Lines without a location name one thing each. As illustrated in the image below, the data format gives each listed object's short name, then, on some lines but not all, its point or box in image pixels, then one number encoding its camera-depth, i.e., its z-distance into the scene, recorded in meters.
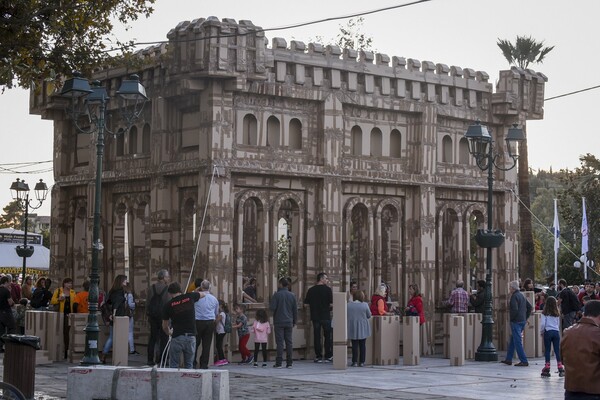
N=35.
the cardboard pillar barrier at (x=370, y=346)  25.81
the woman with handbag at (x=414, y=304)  27.06
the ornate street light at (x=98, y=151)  21.64
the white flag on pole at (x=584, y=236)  45.25
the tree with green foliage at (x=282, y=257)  54.91
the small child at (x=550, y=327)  22.75
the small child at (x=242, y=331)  24.91
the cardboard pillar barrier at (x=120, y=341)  23.30
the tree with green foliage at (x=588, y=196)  60.09
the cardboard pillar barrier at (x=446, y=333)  26.42
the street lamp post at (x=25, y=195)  38.09
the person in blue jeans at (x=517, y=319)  25.28
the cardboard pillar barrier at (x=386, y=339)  25.61
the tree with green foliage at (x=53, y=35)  18.33
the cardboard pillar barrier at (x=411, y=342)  25.48
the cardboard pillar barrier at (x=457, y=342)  25.34
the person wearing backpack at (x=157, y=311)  23.75
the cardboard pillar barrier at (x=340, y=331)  23.77
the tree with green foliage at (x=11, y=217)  110.03
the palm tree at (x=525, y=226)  45.06
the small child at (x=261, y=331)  24.95
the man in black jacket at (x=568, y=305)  25.92
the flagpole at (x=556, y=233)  46.29
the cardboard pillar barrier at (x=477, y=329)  27.50
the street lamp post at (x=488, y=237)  26.66
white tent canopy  45.57
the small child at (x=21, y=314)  28.67
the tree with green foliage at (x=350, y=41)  46.50
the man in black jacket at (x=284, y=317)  24.25
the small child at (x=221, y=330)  24.25
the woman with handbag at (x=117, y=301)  24.61
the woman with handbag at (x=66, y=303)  25.95
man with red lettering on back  19.48
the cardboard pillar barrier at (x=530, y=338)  28.14
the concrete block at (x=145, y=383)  15.00
